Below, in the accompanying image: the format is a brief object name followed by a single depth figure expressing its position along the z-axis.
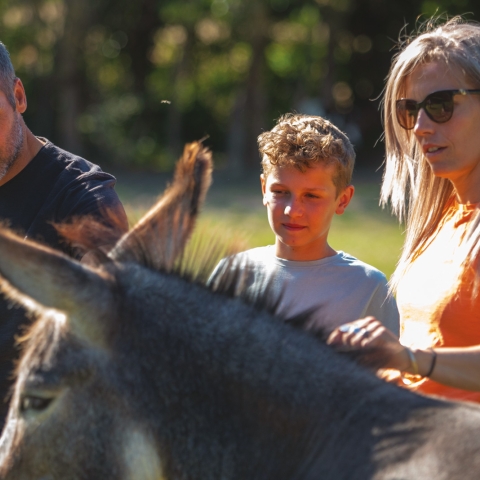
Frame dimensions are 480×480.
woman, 2.94
